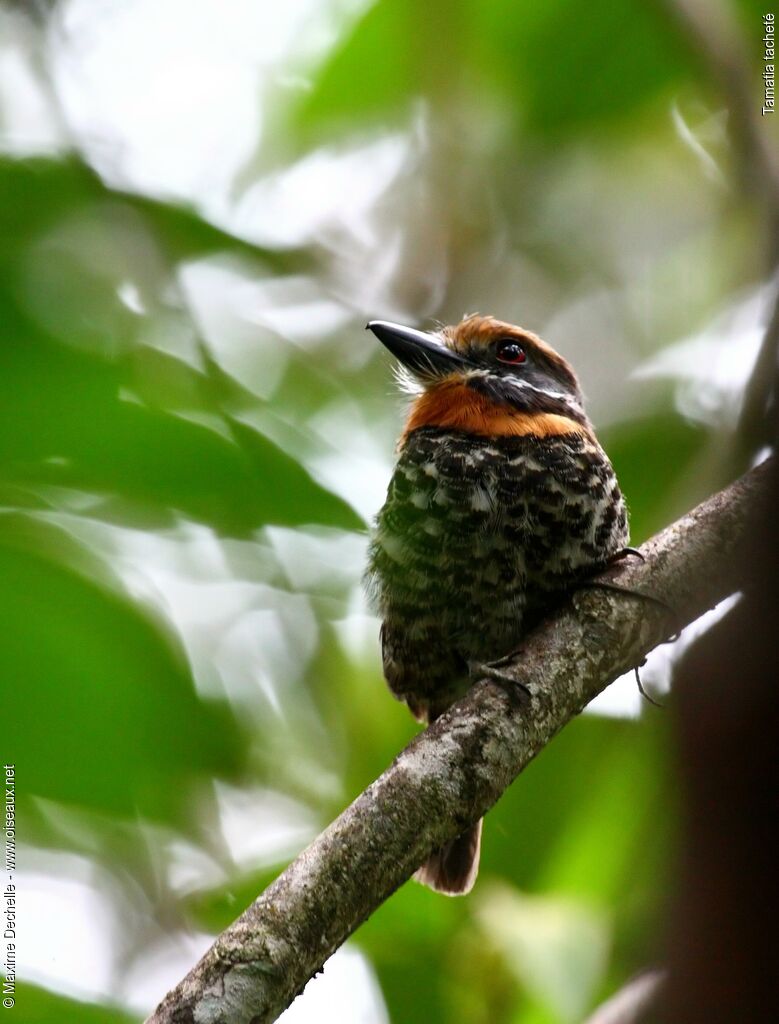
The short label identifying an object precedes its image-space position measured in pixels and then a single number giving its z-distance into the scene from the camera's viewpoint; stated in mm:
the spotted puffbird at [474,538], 5016
